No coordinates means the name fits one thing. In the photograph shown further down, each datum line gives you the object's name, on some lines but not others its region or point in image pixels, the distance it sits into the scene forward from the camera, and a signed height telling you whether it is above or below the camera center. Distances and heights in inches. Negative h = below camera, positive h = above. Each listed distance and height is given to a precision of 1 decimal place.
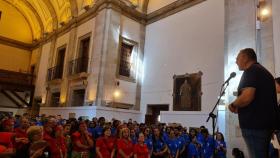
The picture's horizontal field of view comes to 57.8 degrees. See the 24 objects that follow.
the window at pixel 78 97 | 642.2 +39.3
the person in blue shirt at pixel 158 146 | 278.2 -31.7
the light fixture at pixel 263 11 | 337.1 +151.1
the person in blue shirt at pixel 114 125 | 271.0 -12.6
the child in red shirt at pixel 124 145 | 233.6 -27.5
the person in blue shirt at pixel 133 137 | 263.3 -22.4
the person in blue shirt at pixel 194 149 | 293.4 -34.4
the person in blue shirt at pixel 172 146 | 290.6 -32.1
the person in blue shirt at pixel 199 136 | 317.7 -21.4
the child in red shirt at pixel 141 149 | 240.5 -31.0
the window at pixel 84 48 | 655.1 +170.3
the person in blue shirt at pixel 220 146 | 320.0 -32.3
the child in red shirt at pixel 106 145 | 227.8 -27.7
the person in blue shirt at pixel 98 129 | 287.3 -17.9
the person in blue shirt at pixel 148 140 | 273.3 -25.1
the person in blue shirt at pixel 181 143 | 303.3 -29.3
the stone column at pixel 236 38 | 363.3 +125.3
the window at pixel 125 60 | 593.0 +131.5
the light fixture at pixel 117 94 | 557.3 +46.4
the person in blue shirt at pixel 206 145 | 311.3 -31.1
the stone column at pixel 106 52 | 537.0 +135.9
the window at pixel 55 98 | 740.2 +39.4
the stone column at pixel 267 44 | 310.3 +100.3
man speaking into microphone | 86.7 +4.9
